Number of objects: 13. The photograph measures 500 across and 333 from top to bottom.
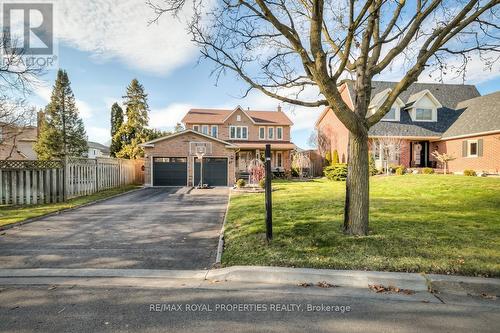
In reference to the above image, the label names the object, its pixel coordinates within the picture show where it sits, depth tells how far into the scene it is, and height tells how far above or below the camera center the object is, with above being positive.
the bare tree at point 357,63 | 5.23 +2.19
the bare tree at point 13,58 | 10.72 +4.33
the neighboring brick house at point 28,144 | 36.24 +3.28
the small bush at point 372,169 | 22.24 -0.31
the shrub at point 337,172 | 23.08 -0.57
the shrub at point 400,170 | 20.98 -0.38
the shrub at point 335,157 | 26.78 +0.82
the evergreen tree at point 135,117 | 39.91 +7.32
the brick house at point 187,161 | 22.86 +0.44
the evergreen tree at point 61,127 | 37.88 +5.81
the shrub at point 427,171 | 21.55 -0.48
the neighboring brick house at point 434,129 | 20.62 +3.16
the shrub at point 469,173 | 19.20 -0.58
